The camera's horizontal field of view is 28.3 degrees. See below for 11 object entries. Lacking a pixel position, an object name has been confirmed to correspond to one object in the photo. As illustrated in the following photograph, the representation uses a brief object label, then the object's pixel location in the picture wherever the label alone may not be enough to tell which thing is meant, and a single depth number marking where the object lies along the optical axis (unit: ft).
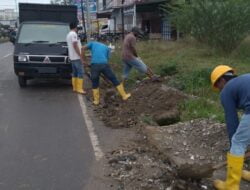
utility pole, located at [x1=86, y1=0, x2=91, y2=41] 73.46
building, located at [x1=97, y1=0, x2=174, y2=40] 103.60
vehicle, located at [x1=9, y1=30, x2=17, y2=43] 53.54
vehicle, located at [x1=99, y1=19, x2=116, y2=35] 146.92
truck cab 45.06
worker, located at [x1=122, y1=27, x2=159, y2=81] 42.42
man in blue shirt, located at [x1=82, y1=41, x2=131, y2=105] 37.55
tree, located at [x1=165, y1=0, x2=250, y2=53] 57.00
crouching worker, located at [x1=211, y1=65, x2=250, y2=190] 16.52
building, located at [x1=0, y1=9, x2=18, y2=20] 471.62
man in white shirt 43.20
